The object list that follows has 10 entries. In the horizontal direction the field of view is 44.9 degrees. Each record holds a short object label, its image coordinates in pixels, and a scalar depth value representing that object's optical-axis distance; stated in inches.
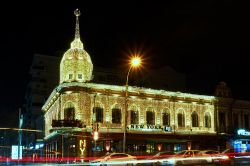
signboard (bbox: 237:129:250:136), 1860.1
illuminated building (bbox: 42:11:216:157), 1464.0
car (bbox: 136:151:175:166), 1014.6
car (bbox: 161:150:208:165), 1058.3
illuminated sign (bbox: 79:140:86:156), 1439.1
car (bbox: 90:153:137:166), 989.0
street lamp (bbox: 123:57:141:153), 1019.0
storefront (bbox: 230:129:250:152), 1865.1
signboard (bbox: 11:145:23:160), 1143.4
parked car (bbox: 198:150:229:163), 1033.0
